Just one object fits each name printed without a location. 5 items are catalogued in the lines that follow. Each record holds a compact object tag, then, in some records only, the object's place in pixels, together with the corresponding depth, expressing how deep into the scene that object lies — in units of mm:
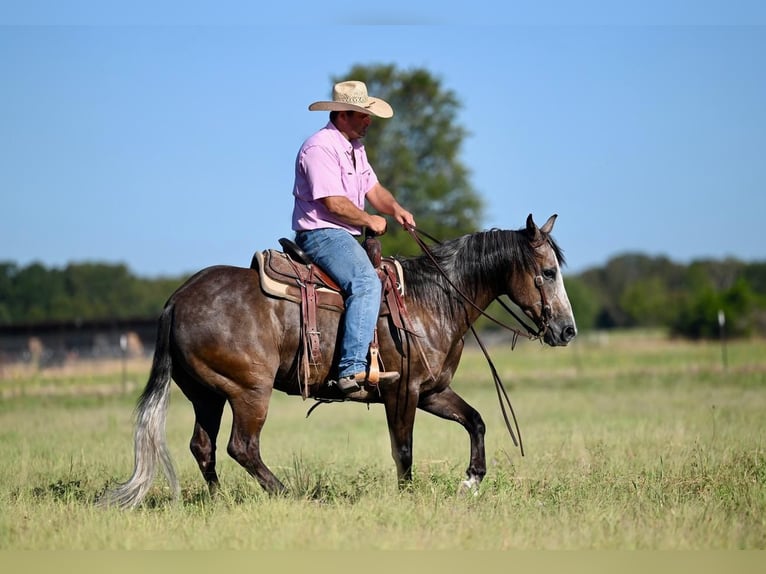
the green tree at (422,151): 95687
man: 14703
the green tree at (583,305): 156250
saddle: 14914
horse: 14641
